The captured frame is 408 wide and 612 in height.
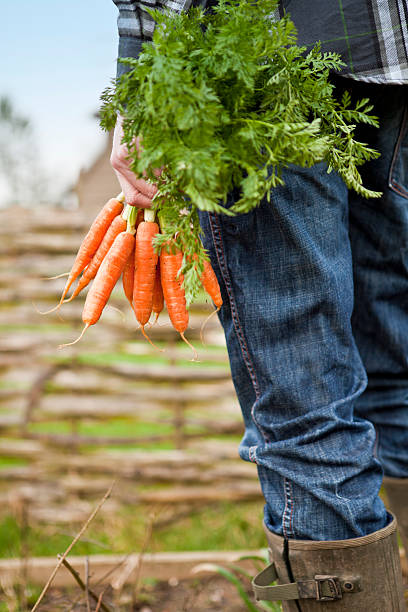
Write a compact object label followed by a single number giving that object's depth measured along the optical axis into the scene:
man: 0.88
